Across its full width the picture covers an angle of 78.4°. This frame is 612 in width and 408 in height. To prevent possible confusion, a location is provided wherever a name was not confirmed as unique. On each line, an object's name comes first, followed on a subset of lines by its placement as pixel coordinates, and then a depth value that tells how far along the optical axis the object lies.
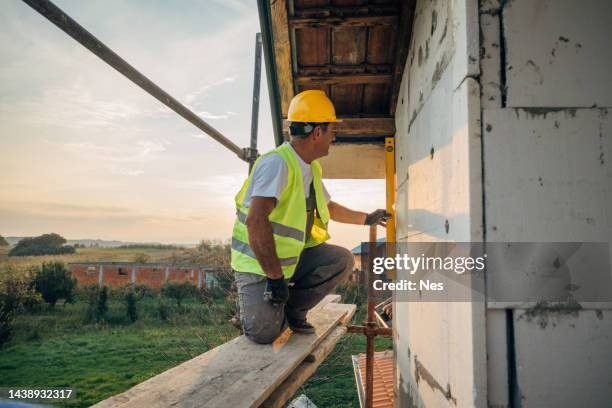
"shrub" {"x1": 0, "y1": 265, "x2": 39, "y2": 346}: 29.78
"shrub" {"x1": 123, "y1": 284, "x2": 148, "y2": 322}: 35.62
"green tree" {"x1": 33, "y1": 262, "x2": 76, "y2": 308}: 35.88
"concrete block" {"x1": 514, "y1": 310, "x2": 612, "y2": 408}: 1.61
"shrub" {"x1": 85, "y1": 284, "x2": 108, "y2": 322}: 34.78
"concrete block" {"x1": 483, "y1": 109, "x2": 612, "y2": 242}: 1.66
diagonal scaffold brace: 2.00
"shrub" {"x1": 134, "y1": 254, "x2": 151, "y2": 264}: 47.51
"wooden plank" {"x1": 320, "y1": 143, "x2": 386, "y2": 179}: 4.67
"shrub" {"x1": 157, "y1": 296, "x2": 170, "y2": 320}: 35.41
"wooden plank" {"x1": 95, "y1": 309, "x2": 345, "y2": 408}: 1.75
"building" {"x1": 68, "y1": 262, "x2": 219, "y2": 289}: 43.09
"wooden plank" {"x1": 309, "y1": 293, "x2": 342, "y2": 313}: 4.53
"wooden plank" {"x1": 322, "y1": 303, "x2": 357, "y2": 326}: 4.15
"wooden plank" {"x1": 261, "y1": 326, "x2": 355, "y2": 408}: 2.12
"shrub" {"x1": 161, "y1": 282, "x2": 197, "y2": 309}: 41.34
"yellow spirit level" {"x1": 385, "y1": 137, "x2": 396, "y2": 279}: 4.00
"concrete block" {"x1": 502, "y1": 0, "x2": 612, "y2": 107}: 1.69
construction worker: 2.65
